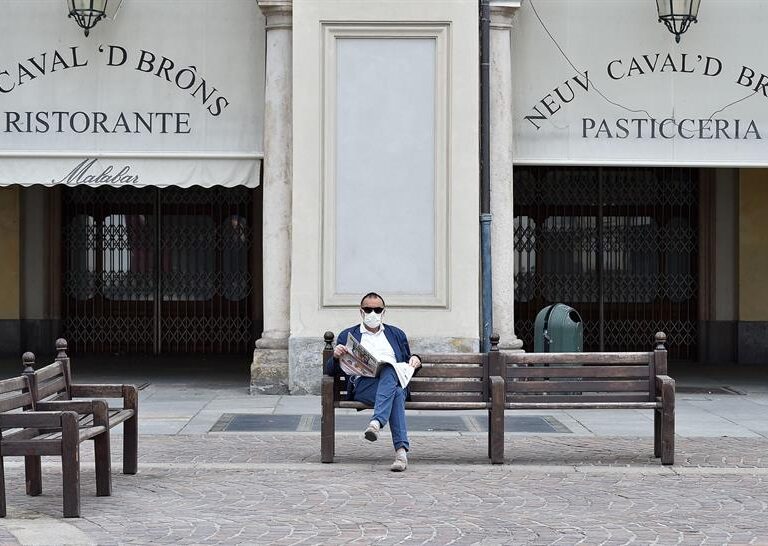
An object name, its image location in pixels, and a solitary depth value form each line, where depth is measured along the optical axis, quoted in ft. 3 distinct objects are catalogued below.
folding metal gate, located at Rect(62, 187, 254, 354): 65.36
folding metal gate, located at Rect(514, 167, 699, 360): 62.90
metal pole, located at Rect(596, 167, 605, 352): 62.49
